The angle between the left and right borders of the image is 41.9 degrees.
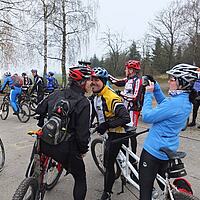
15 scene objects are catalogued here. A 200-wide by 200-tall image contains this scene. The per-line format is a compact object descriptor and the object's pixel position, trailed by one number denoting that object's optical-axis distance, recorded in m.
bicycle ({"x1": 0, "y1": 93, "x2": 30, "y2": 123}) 9.34
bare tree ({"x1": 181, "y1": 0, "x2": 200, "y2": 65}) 26.46
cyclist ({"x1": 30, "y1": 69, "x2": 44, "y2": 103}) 11.67
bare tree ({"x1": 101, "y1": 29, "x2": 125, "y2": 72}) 47.40
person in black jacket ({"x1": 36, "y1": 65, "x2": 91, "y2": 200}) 2.71
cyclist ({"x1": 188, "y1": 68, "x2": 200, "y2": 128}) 7.95
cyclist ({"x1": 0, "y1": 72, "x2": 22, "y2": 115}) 9.30
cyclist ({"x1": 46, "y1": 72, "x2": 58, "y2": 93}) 13.69
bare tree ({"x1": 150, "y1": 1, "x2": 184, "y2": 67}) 35.44
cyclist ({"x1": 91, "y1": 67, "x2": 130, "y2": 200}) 3.22
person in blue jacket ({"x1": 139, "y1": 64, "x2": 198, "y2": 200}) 2.43
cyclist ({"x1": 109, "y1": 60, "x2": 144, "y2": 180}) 4.95
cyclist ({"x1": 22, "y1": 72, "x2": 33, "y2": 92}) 13.09
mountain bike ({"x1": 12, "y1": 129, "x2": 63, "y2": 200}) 2.68
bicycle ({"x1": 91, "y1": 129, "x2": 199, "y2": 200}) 2.44
